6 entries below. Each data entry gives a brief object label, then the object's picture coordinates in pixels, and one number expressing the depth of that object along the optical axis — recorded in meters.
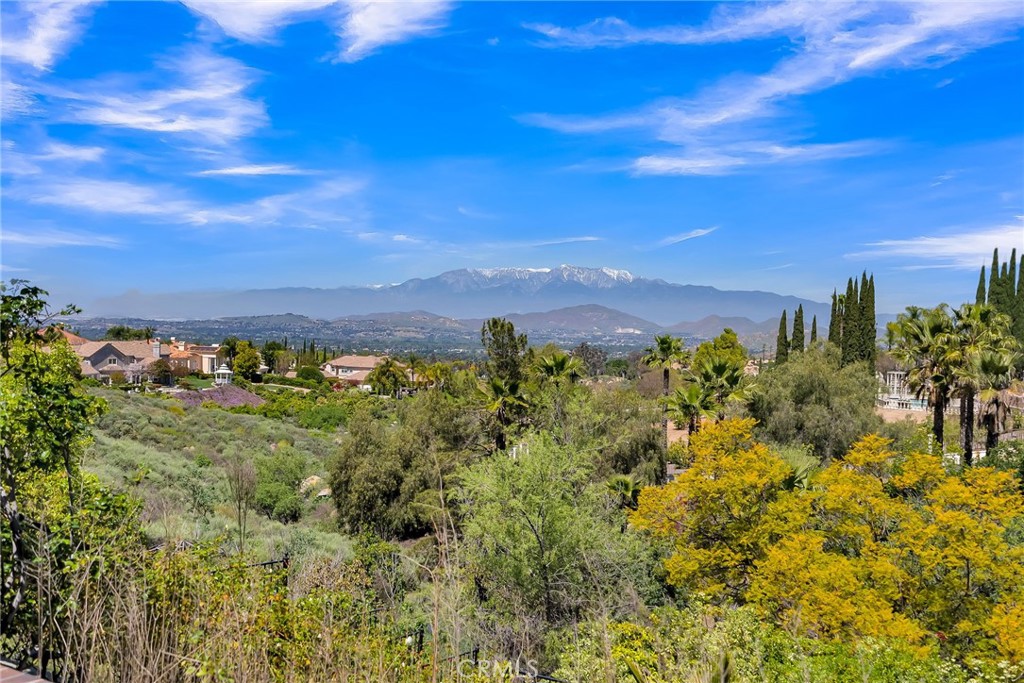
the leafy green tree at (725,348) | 46.81
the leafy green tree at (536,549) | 11.74
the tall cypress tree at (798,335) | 50.44
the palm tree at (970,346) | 18.84
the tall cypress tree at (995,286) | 43.34
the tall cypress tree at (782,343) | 50.09
